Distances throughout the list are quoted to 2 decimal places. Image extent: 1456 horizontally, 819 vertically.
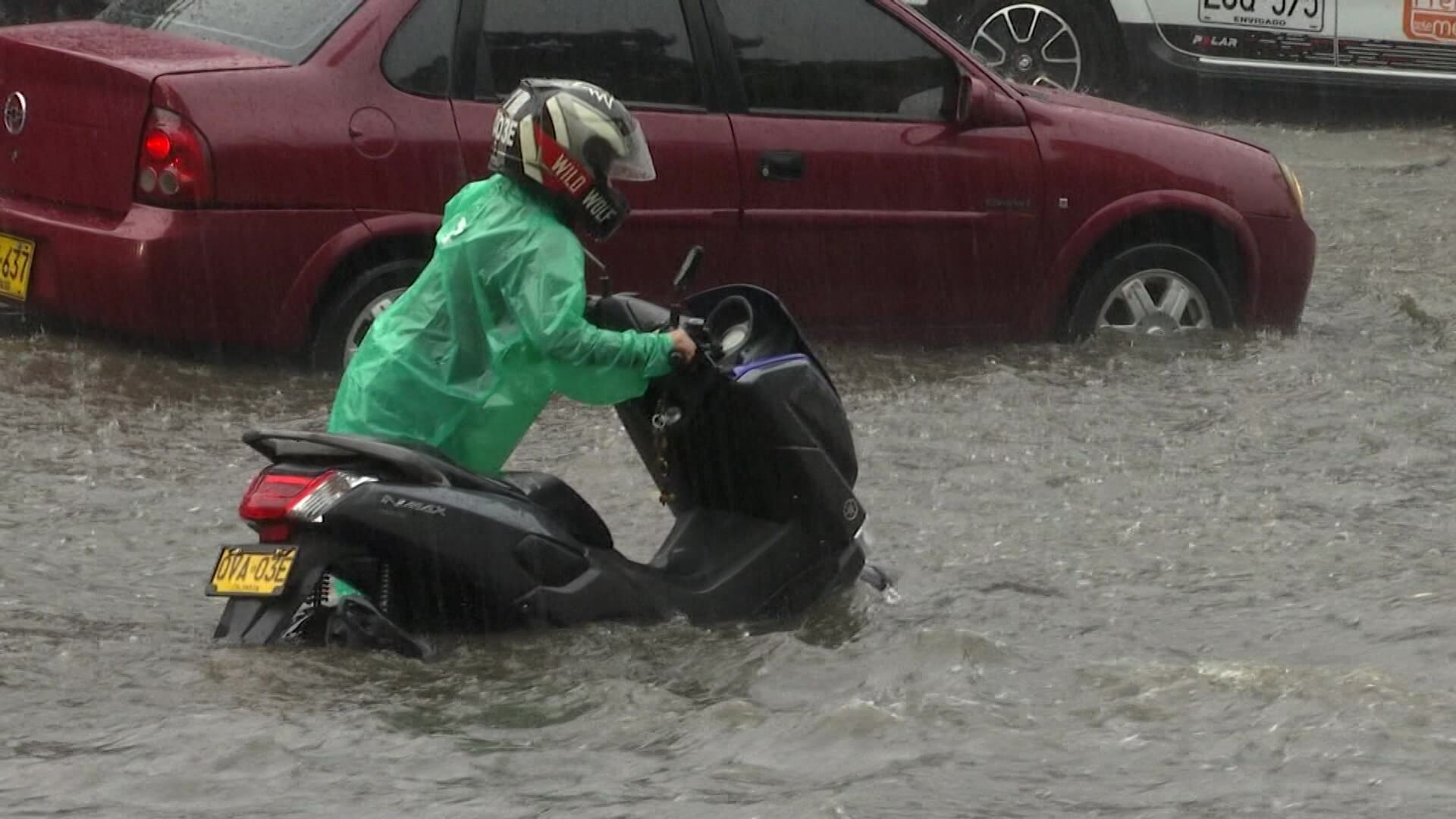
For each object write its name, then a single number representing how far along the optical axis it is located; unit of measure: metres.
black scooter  10.40
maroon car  16.27
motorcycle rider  11.02
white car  28.56
